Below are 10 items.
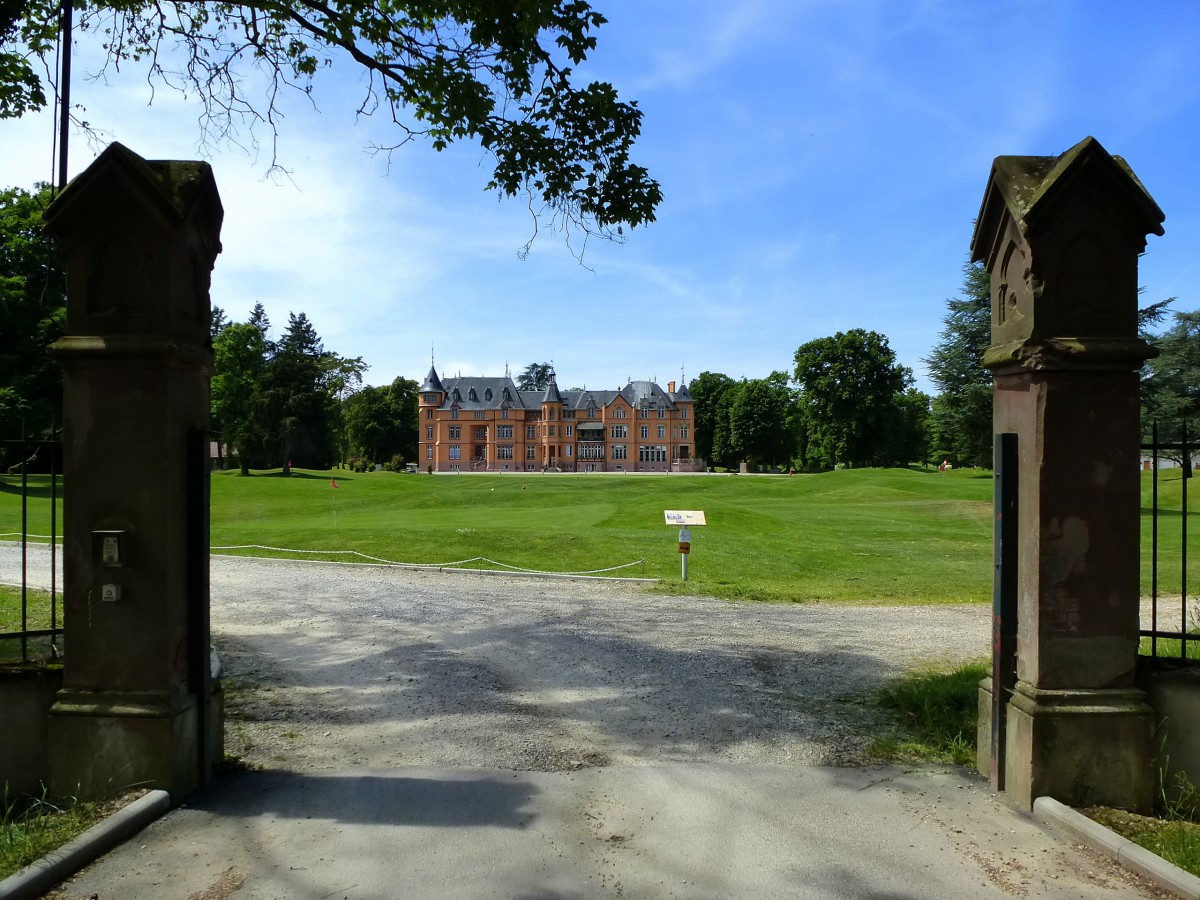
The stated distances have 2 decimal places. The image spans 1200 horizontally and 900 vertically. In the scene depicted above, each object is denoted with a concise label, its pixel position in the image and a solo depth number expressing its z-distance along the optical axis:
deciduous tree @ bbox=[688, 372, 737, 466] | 99.75
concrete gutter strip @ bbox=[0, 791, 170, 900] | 3.58
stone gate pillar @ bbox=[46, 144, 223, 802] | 4.64
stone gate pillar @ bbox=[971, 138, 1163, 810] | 4.66
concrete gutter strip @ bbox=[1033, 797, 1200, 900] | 3.61
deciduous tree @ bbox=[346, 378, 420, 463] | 94.75
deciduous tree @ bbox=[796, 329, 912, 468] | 73.19
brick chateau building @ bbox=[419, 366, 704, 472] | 101.19
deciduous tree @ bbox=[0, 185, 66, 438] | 29.17
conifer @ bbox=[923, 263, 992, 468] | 35.91
